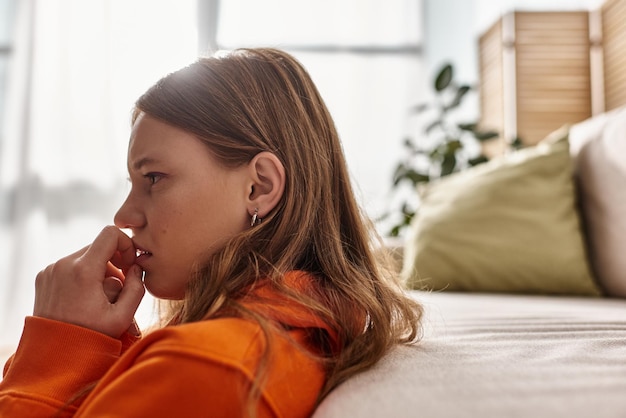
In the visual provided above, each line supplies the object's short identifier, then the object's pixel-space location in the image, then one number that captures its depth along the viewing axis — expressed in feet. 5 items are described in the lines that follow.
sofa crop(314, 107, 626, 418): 1.86
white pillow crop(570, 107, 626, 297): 4.69
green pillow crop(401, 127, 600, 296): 4.98
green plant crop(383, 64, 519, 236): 8.54
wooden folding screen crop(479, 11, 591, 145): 8.71
